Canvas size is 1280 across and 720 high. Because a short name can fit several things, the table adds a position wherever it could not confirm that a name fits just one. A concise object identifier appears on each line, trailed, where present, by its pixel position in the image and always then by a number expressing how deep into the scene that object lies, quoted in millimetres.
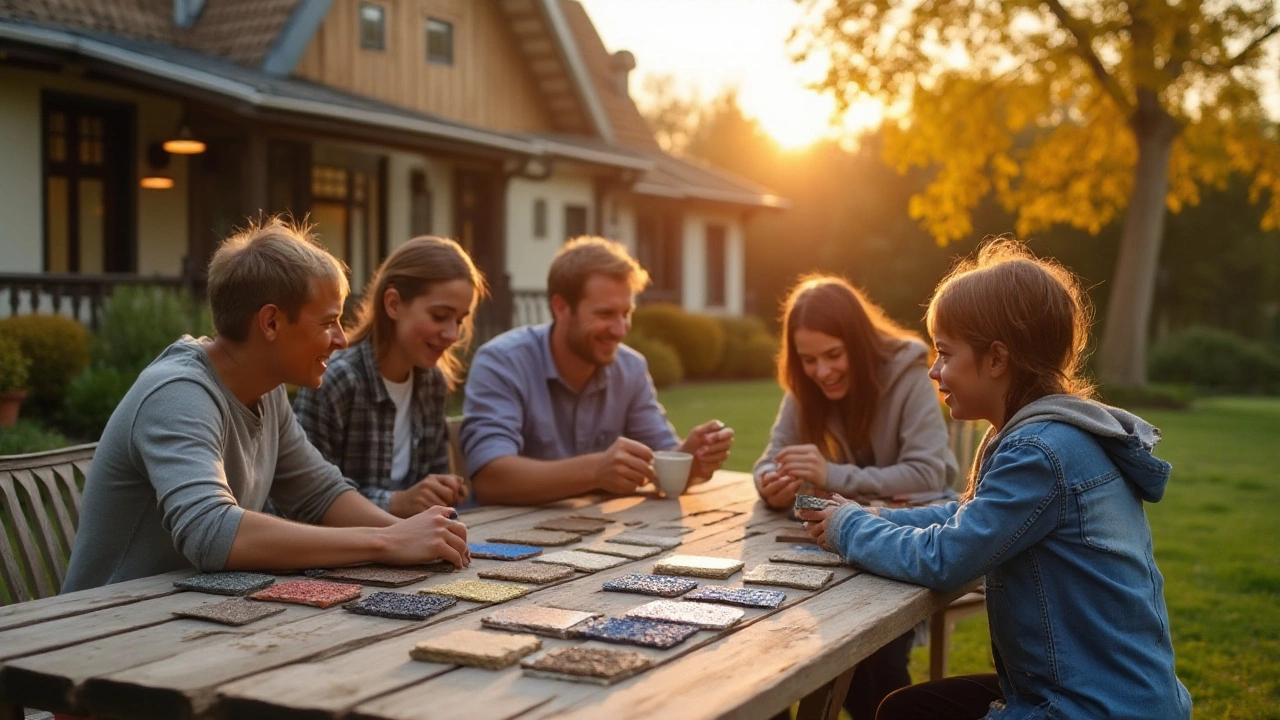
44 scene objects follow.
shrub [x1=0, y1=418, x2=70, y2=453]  8273
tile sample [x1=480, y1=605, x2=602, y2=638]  2154
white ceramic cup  3926
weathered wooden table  1785
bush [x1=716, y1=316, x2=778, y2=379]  22953
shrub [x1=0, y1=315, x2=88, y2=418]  10695
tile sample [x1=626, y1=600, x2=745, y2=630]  2238
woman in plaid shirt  3998
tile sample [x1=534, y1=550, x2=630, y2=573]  2762
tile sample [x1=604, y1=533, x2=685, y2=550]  3089
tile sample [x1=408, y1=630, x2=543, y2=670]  1956
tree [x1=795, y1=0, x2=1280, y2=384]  17797
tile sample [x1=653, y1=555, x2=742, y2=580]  2711
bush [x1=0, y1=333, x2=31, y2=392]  9570
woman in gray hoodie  3859
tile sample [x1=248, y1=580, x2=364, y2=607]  2346
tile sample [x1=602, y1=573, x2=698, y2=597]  2520
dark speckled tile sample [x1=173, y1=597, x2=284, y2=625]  2213
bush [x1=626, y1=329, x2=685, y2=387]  18156
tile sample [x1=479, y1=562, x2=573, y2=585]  2611
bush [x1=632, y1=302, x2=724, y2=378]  20734
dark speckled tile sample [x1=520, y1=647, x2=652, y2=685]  1887
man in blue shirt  3885
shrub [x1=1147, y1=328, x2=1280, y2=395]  26125
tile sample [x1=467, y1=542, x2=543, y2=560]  2902
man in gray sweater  2570
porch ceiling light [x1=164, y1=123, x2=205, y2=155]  12828
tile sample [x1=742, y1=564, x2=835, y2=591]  2611
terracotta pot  9547
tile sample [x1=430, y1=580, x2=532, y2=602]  2438
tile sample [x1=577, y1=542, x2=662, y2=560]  2934
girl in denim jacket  2420
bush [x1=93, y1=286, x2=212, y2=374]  11117
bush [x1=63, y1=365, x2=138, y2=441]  9984
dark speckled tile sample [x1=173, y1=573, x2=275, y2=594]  2438
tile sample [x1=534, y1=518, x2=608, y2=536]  3270
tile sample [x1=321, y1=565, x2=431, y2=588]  2545
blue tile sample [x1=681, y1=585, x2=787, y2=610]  2430
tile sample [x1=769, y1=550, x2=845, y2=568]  2875
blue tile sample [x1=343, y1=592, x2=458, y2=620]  2271
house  12781
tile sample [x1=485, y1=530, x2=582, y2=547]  3072
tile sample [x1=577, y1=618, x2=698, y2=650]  2096
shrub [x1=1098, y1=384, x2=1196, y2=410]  18688
